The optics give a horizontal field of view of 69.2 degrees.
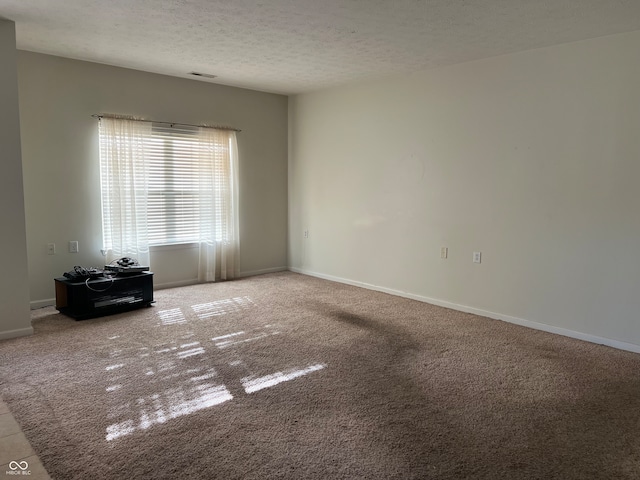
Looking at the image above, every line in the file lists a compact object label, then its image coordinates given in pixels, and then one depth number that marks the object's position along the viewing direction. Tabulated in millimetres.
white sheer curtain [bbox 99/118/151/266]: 5059
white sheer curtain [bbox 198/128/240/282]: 5914
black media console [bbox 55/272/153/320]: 4348
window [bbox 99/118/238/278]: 5117
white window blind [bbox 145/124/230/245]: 5512
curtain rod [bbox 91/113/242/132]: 4984
